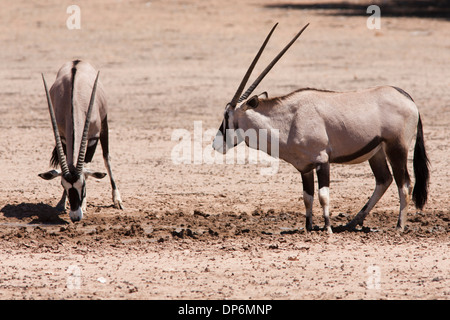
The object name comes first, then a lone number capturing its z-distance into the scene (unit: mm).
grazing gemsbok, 15891
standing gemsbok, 15531
